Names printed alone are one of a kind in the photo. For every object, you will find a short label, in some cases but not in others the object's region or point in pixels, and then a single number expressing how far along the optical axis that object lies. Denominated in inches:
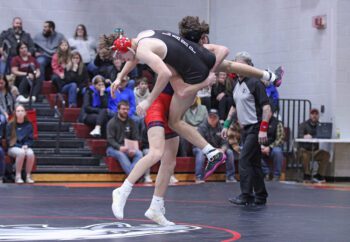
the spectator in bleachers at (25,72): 555.2
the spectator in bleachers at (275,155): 541.6
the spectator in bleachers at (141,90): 543.5
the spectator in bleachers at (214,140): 525.7
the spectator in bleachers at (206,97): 581.9
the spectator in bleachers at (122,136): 506.9
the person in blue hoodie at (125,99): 538.3
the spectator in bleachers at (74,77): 566.9
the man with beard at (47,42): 595.2
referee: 340.2
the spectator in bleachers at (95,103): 541.0
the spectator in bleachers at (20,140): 474.6
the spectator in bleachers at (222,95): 576.7
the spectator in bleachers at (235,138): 535.5
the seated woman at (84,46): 602.5
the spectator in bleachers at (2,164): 465.4
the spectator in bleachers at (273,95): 486.0
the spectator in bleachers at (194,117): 537.6
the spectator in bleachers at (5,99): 504.1
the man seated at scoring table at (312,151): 566.3
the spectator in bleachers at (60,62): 571.2
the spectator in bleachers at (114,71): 570.0
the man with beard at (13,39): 572.9
